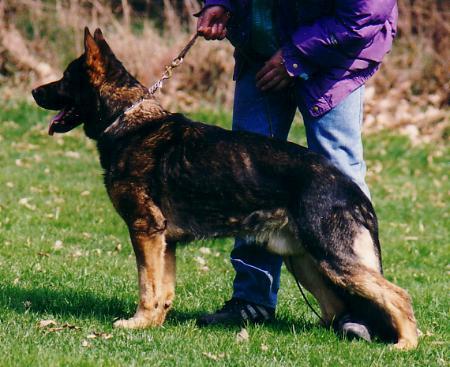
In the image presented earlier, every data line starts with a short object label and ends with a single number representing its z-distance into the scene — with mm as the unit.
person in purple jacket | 9992
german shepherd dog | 9687
